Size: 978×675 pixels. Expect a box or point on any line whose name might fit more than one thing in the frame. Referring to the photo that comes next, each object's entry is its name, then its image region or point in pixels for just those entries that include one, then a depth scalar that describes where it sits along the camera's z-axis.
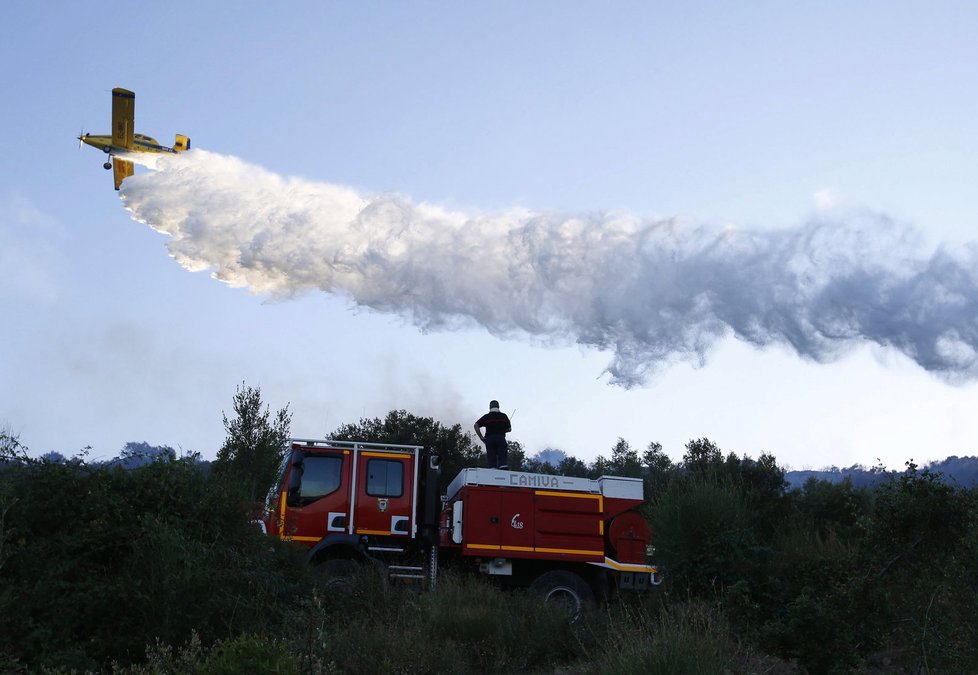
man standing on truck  18.64
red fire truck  16.23
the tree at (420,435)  36.09
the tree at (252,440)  23.84
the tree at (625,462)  41.78
